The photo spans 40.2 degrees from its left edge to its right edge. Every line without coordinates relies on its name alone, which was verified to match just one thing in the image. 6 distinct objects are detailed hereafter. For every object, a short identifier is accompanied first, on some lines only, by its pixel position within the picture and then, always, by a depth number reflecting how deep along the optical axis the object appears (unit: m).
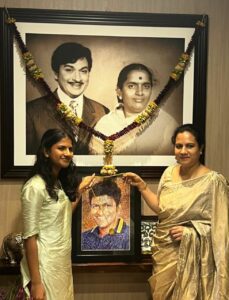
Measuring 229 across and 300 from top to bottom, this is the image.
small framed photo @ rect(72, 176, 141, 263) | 1.88
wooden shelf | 1.85
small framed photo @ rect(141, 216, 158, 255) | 1.93
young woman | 1.51
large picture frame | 1.86
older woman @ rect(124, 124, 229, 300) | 1.63
